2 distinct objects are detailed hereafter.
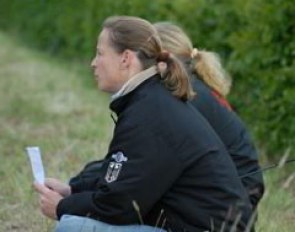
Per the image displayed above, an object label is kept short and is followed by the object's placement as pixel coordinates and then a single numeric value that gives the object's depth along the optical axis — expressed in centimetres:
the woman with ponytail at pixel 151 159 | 894
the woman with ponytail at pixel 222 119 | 1114
